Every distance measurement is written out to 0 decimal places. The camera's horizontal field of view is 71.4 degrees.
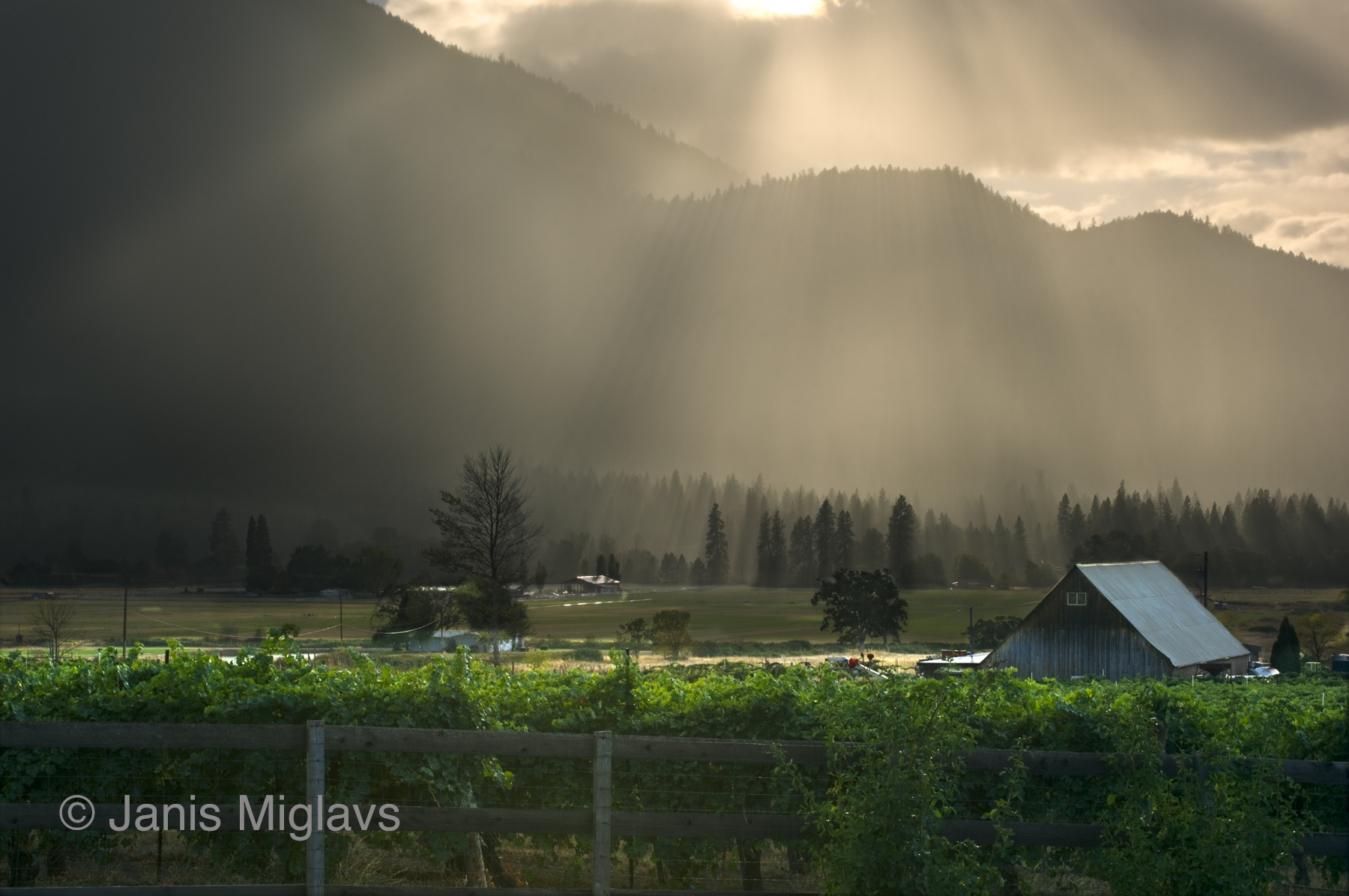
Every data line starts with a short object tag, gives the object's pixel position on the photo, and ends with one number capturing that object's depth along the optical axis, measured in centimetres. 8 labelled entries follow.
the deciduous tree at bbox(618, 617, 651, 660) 9515
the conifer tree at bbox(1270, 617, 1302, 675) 6500
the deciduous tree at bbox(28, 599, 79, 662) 9069
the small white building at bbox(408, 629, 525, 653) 7944
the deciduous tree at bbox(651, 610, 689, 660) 9206
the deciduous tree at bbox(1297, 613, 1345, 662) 10597
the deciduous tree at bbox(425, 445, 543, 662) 7481
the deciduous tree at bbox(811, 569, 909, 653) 10994
